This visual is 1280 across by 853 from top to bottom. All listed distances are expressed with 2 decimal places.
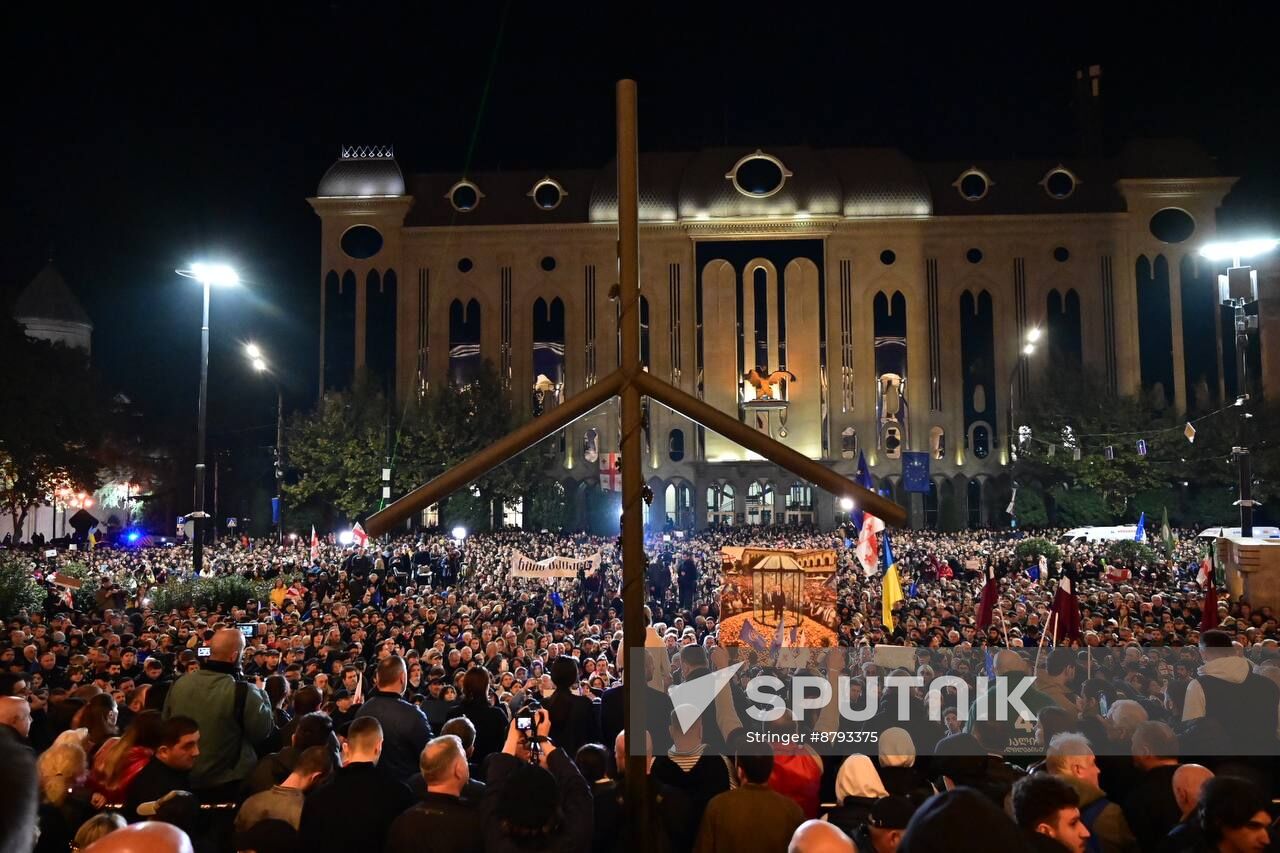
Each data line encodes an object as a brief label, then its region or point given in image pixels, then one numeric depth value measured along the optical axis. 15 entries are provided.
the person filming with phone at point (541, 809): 3.86
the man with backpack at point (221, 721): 5.62
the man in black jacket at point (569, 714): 7.04
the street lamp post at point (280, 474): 45.66
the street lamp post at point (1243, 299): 19.19
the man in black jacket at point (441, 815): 4.19
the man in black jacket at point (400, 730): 5.93
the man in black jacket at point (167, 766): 4.89
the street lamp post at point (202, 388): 22.75
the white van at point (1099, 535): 34.81
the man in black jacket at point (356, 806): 4.34
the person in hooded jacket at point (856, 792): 4.74
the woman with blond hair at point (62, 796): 4.65
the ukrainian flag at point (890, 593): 14.29
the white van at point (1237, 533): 24.69
